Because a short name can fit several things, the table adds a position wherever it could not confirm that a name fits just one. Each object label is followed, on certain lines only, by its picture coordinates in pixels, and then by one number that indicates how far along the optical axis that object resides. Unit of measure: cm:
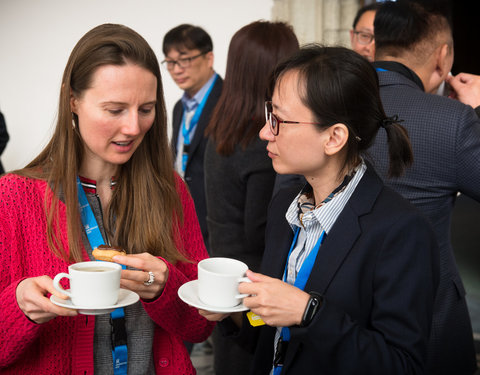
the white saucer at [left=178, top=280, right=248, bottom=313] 114
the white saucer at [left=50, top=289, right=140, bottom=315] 110
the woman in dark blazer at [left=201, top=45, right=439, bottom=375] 118
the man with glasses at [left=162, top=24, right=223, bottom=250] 356
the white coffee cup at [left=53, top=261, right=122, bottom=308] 110
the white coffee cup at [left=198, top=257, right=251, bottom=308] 115
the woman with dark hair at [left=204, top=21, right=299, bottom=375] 227
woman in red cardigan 129
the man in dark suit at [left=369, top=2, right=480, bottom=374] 170
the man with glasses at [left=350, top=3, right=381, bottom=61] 327
